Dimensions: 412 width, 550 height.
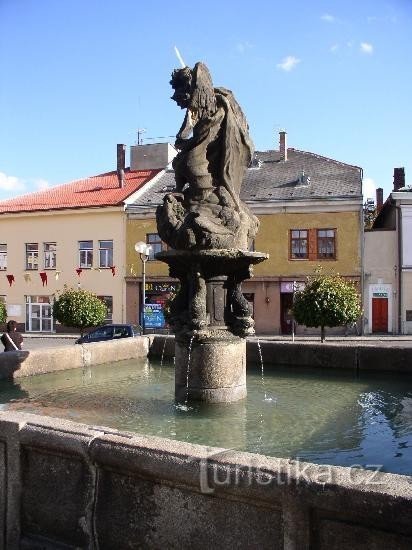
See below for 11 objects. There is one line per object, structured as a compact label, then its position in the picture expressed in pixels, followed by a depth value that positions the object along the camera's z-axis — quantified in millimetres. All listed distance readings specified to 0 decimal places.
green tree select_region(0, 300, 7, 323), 31733
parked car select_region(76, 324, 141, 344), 18812
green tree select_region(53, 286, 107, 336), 22500
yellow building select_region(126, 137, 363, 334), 32188
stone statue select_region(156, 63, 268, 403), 6695
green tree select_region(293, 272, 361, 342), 15352
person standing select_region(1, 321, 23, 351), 9852
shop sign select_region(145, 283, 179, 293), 34906
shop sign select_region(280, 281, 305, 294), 32906
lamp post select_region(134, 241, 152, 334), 20516
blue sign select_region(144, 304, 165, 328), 31578
